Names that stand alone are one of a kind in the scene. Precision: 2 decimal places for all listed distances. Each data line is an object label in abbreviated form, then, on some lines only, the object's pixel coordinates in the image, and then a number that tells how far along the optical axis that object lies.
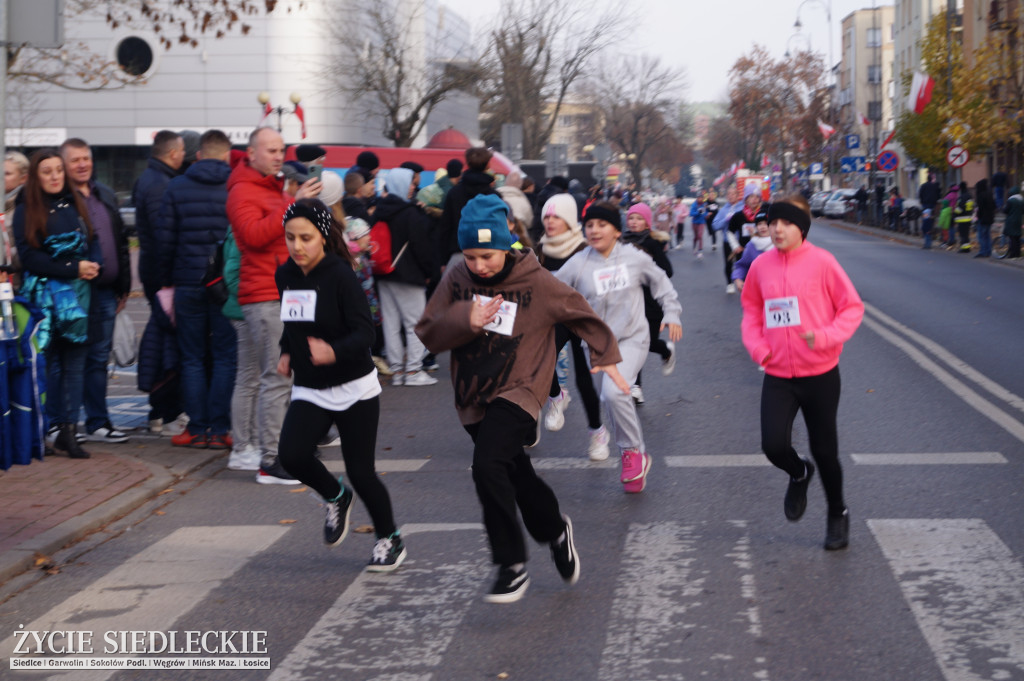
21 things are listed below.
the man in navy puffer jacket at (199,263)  8.70
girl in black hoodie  5.79
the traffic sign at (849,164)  54.09
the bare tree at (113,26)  16.09
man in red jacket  7.85
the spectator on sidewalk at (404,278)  11.89
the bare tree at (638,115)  79.62
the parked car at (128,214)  32.38
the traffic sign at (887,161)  43.19
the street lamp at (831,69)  74.59
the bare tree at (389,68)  42.50
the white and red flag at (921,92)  40.47
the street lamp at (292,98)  24.92
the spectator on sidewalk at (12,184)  8.52
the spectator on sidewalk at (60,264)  8.34
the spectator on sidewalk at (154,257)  9.24
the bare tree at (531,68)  46.12
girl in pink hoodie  6.04
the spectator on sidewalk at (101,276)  8.84
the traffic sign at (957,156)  33.91
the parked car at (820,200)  70.59
